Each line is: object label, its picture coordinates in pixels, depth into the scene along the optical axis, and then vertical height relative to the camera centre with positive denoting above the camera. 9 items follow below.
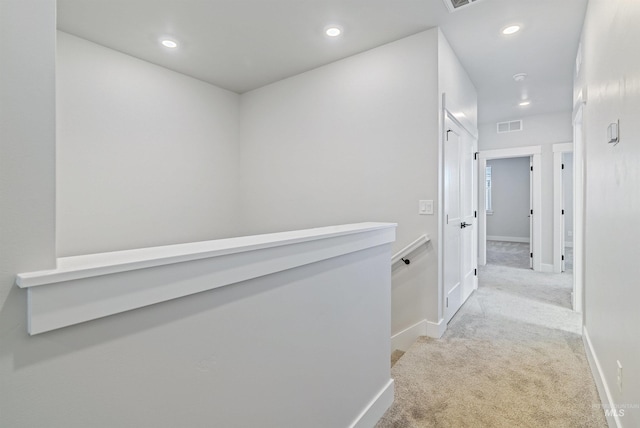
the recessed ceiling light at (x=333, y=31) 2.71 +1.65
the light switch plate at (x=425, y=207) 2.75 +0.05
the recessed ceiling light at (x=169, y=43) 2.93 +1.67
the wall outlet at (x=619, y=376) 1.48 -0.81
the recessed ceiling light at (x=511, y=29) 2.71 +1.66
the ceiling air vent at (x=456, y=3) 2.36 +1.65
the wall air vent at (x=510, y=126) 5.58 +1.61
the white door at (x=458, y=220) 2.97 -0.09
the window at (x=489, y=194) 8.96 +0.53
